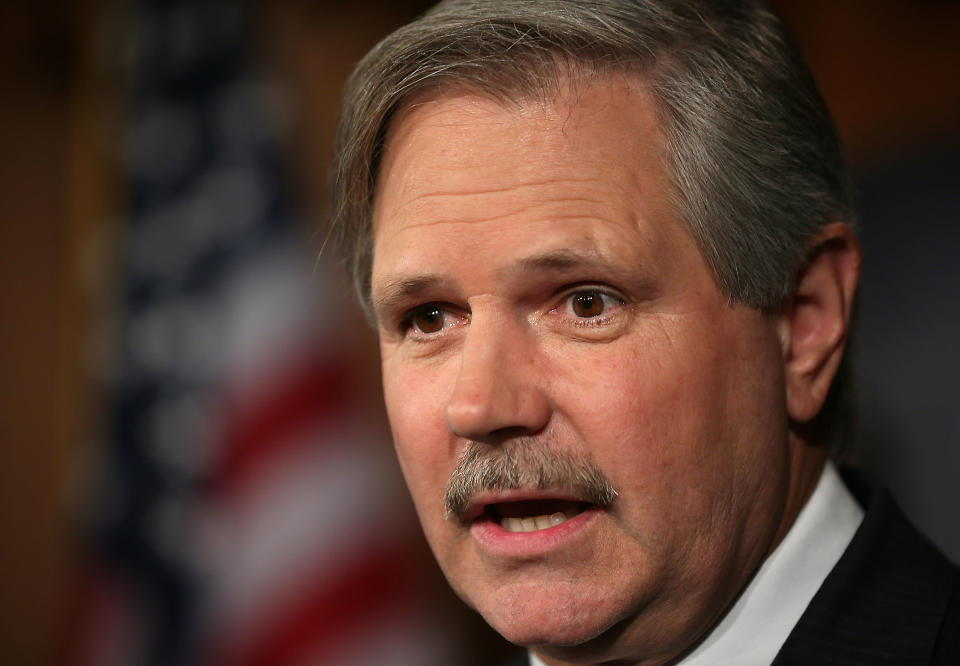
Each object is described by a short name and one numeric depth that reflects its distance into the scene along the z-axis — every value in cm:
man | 235
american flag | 294
